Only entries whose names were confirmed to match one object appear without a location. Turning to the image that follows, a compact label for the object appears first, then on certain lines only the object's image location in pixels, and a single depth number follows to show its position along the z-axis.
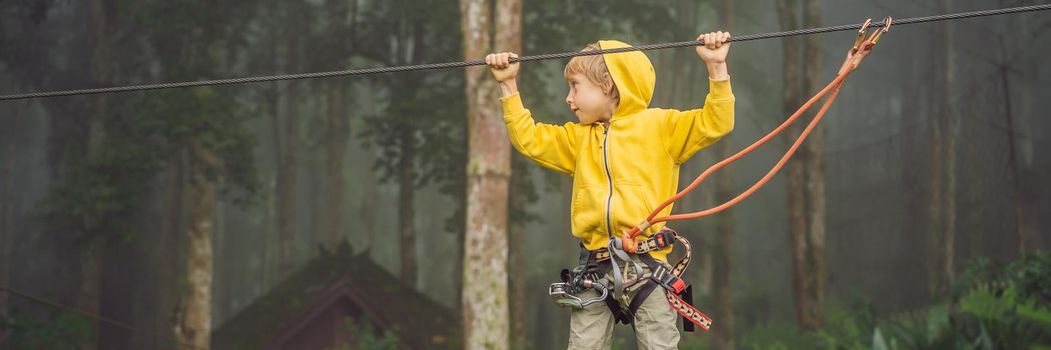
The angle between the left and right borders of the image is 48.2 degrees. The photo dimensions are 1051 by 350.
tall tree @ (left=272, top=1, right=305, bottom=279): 18.00
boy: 3.48
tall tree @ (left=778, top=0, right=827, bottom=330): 13.12
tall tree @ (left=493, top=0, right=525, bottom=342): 13.51
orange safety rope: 3.38
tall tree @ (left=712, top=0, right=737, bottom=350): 14.73
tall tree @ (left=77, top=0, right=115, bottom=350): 14.80
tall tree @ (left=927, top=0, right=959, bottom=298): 14.89
